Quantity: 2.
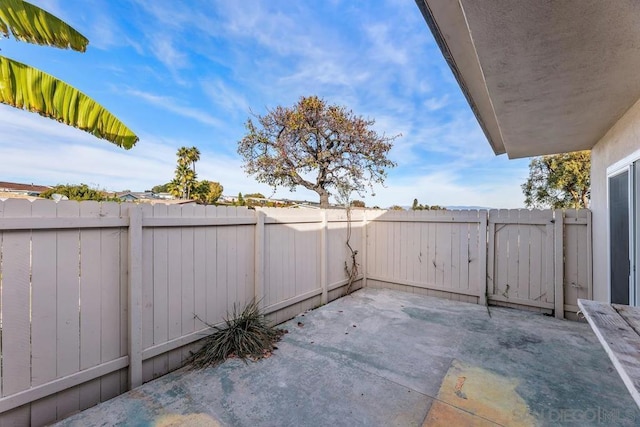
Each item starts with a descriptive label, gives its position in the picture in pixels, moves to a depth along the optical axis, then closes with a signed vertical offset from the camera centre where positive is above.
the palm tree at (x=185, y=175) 24.81 +3.71
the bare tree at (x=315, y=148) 11.70 +3.00
